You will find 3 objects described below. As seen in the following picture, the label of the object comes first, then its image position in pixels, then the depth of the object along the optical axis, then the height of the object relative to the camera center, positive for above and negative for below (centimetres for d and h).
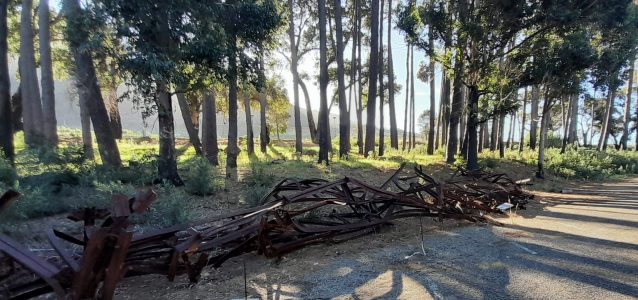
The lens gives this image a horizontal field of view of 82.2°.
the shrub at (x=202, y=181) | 839 -127
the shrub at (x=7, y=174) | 666 -89
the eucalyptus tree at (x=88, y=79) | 735 +123
